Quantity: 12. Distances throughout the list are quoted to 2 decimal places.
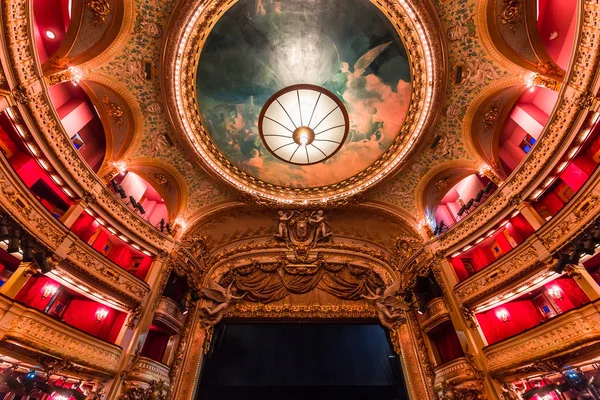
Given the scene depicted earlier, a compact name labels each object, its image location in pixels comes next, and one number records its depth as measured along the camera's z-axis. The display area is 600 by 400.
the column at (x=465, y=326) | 7.71
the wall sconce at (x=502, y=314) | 8.47
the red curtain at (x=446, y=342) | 9.37
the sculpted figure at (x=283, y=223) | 13.40
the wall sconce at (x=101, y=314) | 8.62
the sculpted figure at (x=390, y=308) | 11.01
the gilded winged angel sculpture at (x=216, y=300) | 11.06
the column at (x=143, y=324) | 7.79
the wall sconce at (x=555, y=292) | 7.32
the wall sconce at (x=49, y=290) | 7.34
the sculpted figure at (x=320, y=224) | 13.42
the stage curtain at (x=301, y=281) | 12.21
